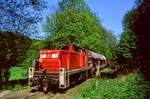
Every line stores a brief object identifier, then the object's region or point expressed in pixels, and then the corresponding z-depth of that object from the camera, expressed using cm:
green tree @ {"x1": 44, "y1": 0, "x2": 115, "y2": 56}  2038
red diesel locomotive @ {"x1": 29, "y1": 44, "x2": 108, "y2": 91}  879
